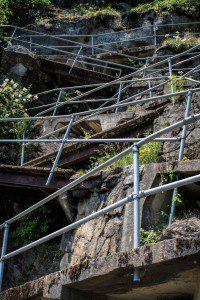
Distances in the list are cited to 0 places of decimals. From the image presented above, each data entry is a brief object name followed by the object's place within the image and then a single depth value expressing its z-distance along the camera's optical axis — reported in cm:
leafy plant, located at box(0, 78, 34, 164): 1070
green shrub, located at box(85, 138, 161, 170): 741
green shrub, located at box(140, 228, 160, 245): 554
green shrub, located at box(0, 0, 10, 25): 1619
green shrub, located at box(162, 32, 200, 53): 1380
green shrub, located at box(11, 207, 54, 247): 839
